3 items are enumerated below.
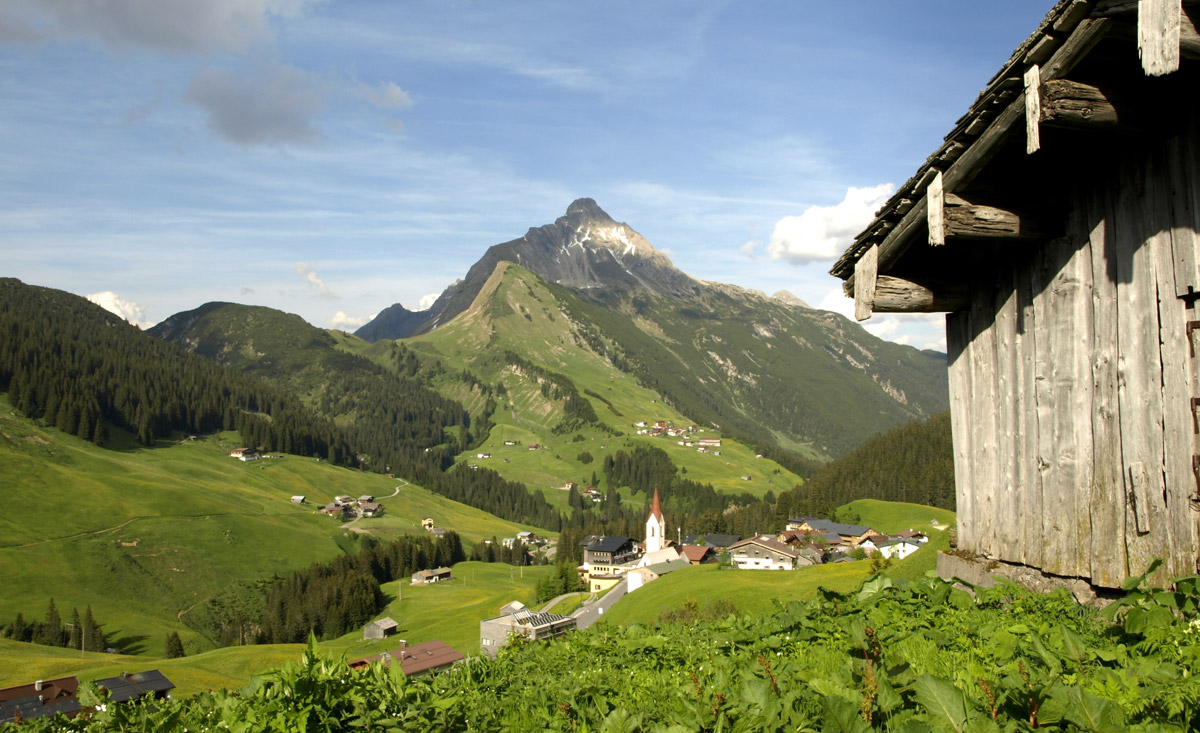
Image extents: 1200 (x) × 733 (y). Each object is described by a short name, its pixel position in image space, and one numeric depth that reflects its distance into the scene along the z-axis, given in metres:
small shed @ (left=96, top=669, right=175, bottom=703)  43.49
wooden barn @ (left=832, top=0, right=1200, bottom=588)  6.75
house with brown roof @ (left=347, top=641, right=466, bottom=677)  45.62
